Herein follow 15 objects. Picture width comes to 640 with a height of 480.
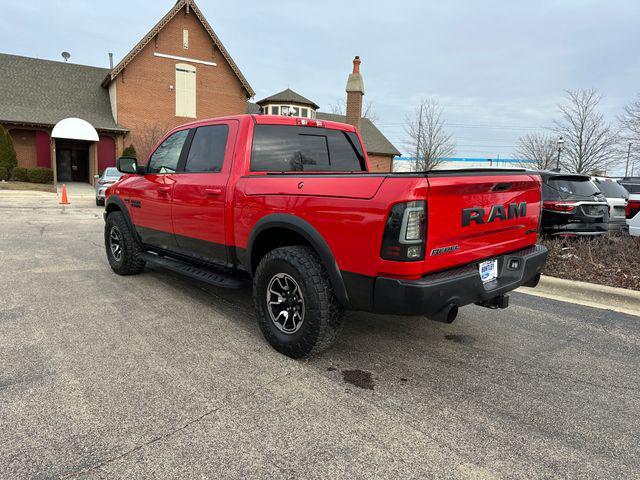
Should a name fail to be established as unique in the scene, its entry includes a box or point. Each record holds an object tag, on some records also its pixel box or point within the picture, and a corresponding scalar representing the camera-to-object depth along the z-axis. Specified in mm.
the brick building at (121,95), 27172
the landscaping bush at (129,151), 27352
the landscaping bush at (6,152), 24266
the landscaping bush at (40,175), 25719
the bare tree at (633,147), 25328
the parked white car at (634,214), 6957
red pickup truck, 2863
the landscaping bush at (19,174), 25016
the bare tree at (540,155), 31094
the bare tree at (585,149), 27797
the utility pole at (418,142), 33188
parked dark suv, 7441
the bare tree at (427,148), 32969
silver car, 16547
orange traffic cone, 18172
